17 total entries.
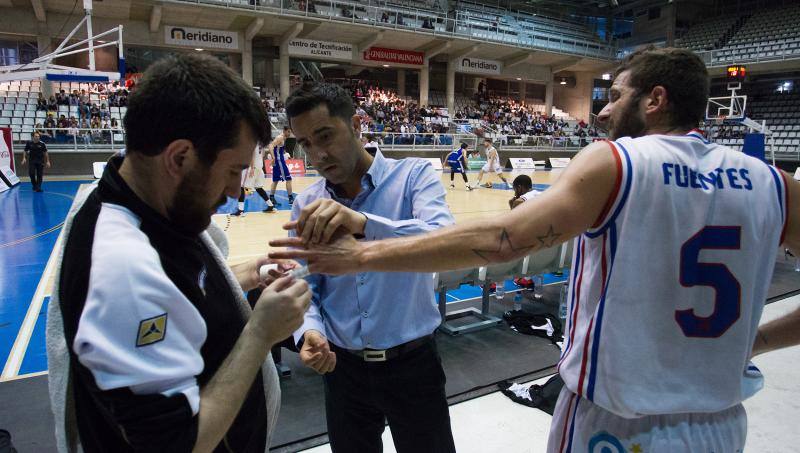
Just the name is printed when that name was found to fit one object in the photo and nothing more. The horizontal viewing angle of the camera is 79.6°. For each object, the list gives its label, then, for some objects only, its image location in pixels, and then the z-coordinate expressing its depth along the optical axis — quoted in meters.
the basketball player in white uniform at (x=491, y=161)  17.33
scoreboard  15.33
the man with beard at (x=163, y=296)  0.93
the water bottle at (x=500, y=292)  6.27
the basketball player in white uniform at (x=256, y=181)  10.63
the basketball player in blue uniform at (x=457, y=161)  16.63
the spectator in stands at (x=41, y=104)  18.55
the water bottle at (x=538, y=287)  6.26
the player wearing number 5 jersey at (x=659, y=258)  1.22
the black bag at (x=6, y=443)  2.60
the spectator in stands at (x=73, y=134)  17.01
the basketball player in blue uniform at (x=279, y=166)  11.85
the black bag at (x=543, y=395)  3.64
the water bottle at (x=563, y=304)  5.55
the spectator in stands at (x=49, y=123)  17.39
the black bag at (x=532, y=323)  5.07
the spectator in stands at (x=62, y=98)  18.98
